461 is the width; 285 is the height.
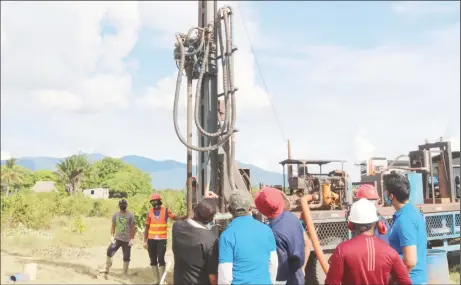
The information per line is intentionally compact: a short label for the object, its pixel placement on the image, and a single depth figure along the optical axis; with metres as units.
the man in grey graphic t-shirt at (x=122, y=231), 7.98
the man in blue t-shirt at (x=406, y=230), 3.20
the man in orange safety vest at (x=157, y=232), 7.31
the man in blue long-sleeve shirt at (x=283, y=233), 3.51
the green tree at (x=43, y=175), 68.30
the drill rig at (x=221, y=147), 6.87
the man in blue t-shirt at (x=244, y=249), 3.12
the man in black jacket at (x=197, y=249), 3.30
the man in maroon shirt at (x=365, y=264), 2.59
